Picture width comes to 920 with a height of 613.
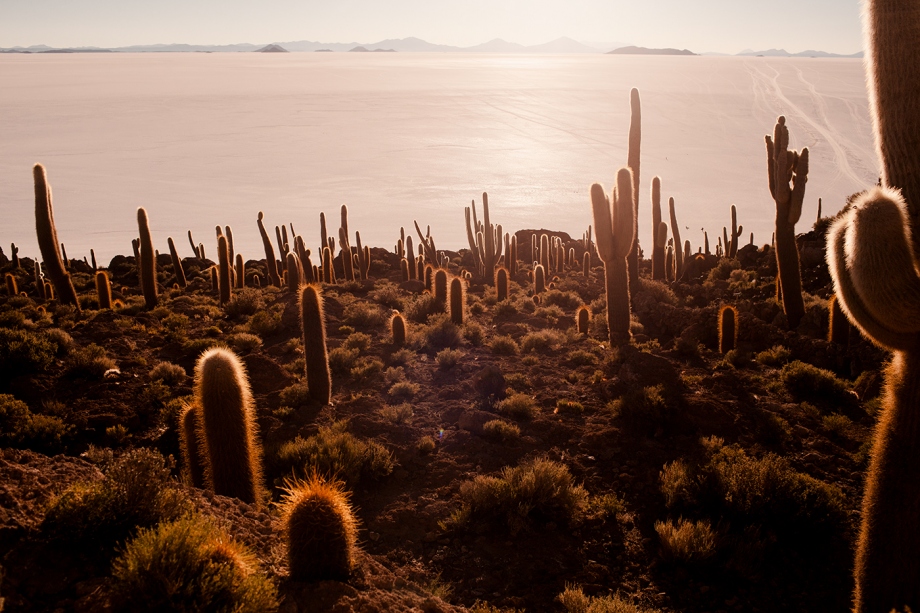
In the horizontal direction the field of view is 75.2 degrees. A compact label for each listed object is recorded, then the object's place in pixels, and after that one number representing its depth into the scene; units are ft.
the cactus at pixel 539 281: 75.97
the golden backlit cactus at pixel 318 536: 16.19
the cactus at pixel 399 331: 50.93
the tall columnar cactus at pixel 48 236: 61.52
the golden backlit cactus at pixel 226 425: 21.53
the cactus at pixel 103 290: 67.00
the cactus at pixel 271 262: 94.58
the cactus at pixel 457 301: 56.24
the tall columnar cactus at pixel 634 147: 63.67
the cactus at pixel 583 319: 54.80
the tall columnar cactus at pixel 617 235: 47.32
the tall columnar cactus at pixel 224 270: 69.41
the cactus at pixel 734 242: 100.26
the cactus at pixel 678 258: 81.91
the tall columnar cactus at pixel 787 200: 48.57
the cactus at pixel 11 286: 79.25
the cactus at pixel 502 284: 70.85
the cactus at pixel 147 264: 67.72
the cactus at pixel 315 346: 36.96
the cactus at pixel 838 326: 43.34
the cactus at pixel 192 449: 25.84
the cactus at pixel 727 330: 46.35
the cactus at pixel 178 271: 92.94
